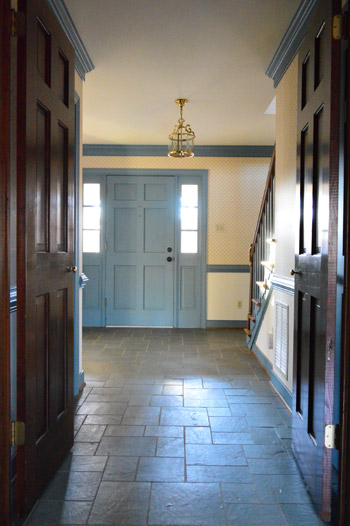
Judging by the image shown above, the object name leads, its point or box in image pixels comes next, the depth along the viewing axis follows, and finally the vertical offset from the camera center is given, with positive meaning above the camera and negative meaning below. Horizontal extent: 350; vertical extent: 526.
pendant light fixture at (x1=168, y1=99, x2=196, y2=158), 4.50 +1.20
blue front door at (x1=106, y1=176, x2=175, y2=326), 6.30 +0.01
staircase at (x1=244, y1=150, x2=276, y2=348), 4.08 -0.11
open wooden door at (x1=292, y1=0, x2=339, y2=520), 1.70 -0.02
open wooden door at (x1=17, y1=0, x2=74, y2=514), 1.70 +0.02
